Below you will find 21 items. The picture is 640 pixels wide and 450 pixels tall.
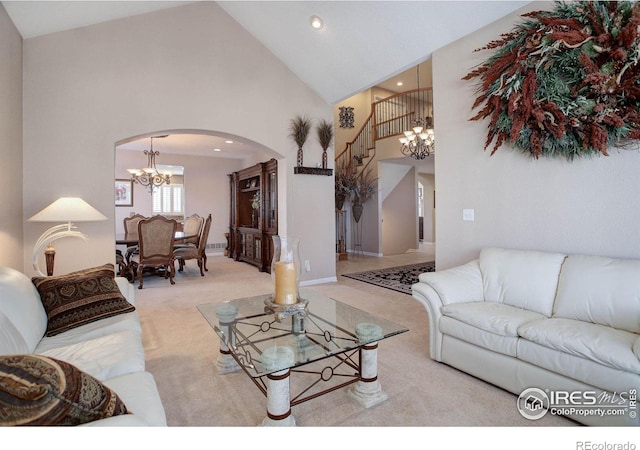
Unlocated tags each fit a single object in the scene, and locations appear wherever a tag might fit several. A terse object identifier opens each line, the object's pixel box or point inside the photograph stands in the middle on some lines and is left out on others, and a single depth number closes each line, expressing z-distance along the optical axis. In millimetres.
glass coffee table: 1640
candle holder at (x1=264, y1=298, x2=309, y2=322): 1958
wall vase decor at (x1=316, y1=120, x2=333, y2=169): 5180
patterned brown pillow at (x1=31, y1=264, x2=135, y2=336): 2008
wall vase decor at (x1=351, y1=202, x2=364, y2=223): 8391
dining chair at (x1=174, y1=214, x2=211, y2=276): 5812
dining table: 5393
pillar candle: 1989
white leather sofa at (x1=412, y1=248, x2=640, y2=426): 1630
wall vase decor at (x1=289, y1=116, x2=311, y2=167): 4984
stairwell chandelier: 6168
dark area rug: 4903
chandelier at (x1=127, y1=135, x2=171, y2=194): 6711
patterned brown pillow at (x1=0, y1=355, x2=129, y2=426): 718
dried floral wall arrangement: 2164
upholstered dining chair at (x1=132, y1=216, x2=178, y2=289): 4959
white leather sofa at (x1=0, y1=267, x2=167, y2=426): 1324
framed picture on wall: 7773
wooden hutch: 6082
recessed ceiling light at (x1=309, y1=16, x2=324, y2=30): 3896
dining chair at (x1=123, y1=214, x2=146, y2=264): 6391
